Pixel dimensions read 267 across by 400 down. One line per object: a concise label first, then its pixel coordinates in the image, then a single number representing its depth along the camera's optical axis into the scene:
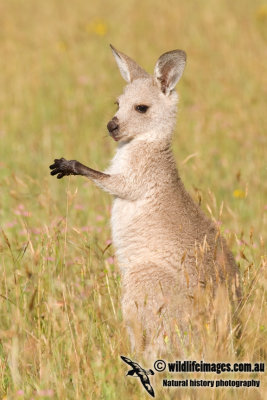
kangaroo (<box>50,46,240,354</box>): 8.08
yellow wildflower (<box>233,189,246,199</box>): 12.66
